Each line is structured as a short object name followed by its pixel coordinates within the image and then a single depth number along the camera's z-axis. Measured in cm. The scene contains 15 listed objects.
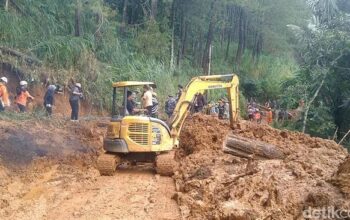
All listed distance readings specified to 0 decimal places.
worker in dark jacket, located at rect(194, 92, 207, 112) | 2001
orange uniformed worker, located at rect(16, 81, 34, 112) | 1535
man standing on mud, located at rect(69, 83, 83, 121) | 1589
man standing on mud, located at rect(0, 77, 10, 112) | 1470
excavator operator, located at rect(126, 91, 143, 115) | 1099
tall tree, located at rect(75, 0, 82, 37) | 2088
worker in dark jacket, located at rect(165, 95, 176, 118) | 1751
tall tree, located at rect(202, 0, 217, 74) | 3223
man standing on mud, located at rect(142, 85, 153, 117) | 1250
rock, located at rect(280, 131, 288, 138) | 1359
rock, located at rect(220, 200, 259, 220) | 628
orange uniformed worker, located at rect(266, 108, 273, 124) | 2712
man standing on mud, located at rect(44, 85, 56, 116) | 1563
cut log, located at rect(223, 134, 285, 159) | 966
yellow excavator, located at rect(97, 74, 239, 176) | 1030
